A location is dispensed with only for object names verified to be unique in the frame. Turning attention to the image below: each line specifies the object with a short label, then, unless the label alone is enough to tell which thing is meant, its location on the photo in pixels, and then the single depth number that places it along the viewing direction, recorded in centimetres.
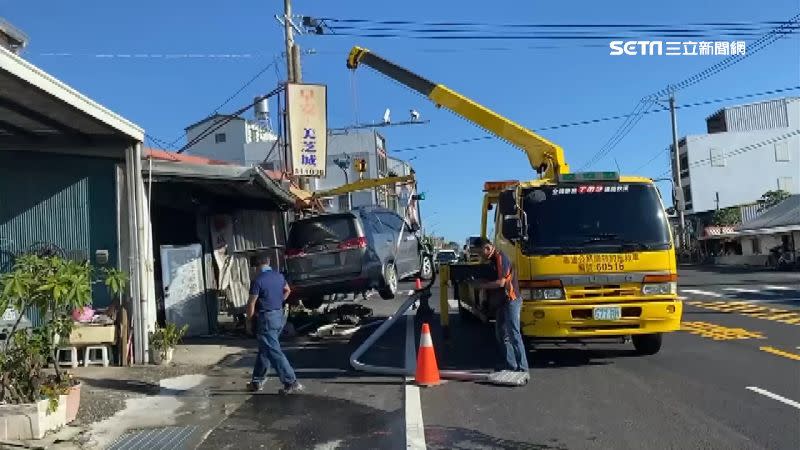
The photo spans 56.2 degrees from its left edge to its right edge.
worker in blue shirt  891
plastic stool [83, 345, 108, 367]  1079
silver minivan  1372
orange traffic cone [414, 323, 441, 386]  905
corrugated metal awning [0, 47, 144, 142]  818
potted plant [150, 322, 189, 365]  1100
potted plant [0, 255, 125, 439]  681
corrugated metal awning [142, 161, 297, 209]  1252
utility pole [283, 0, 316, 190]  2297
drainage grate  667
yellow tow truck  970
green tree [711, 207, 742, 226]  5647
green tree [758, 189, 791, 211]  5444
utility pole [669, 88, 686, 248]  4862
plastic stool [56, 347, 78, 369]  1067
